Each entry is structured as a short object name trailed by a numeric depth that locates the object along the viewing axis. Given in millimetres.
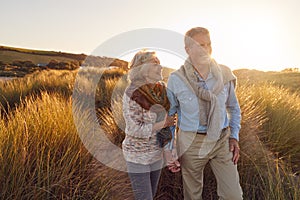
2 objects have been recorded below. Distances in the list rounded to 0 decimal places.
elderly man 2320
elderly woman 2211
